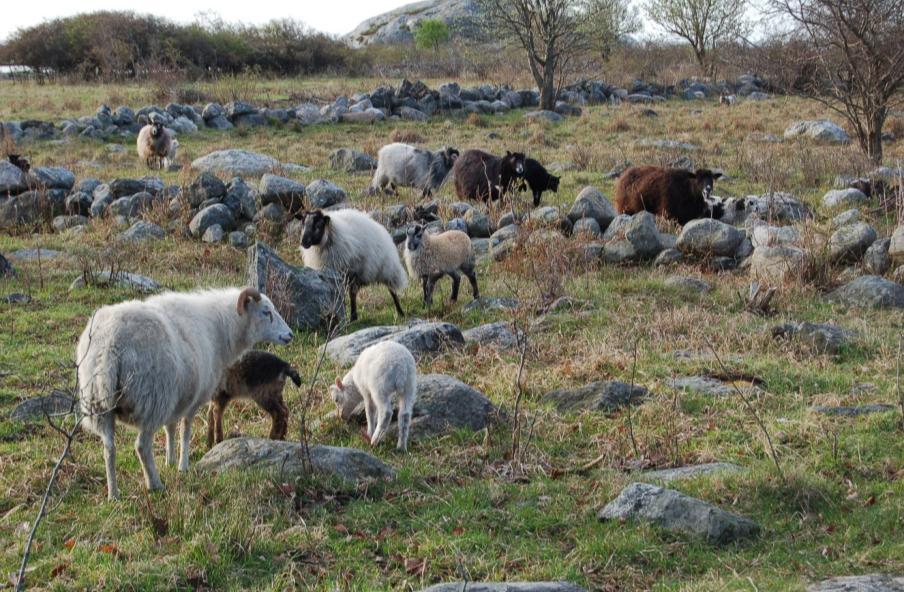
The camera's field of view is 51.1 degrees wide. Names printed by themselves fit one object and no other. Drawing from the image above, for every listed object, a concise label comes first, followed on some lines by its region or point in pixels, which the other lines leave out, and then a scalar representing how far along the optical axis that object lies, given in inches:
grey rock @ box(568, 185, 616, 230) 632.4
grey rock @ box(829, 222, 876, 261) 509.0
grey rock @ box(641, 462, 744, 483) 256.8
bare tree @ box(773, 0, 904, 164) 749.9
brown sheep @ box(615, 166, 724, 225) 636.1
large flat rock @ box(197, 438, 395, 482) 250.2
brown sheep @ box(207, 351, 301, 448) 295.7
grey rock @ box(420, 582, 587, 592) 184.5
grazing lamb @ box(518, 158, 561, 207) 734.5
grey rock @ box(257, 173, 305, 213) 658.8
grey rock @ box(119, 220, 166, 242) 599.8
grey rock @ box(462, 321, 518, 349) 393.7
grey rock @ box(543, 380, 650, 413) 315.9
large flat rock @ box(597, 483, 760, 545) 222.2
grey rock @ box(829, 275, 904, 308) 446.0
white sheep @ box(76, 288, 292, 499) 227.8
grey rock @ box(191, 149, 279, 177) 810.2
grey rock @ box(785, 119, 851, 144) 976.9
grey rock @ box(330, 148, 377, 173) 855.1
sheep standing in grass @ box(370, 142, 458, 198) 781.9
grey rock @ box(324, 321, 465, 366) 376.2
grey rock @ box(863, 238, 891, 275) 493.0
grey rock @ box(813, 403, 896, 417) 301.7
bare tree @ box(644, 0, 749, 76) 1807.3
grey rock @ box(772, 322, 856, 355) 377.1
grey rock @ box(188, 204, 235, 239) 618.5
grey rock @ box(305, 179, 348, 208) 658.8
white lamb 287.3
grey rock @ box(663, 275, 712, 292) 486.9
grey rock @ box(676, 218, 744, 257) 548.4
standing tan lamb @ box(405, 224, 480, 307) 475.2
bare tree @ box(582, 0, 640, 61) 1401.3
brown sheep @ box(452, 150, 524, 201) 727.1
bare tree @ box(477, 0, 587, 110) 1217.4
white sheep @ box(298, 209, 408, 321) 463.8
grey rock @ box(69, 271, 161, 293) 481.7
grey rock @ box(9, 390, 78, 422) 304.3
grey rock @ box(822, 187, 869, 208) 644.7
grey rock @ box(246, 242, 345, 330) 431.5
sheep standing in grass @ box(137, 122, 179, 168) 863.7
